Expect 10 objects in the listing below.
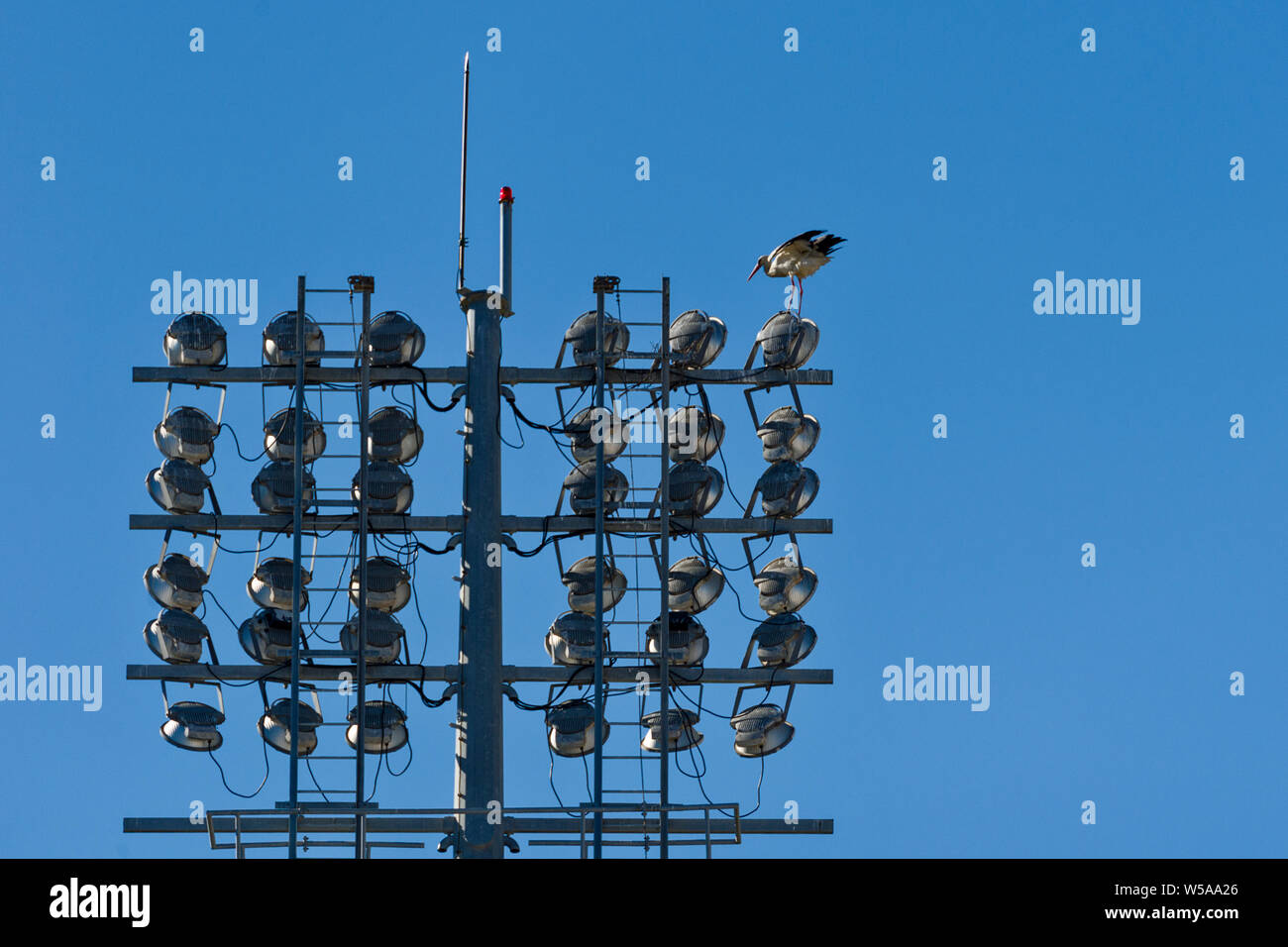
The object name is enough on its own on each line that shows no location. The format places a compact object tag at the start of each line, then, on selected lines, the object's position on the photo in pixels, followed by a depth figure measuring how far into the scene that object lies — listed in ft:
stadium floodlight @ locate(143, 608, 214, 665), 127.03
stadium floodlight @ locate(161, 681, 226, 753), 126.31
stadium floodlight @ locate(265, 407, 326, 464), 128.36
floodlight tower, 122.93
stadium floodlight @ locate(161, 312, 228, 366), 129.90
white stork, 132.77
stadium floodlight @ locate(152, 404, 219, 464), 129.59
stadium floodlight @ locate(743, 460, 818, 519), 129.18
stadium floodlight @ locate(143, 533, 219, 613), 128.16
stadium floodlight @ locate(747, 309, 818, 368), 130.41
